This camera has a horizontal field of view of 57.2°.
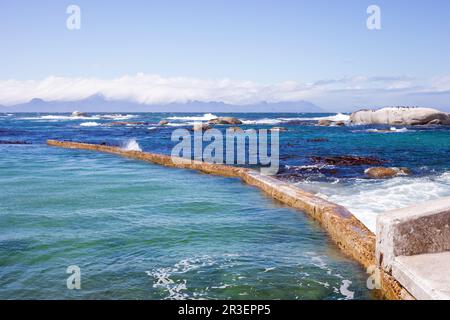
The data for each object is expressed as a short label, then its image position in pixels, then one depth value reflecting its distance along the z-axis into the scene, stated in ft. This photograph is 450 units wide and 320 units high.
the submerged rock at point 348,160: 67.72
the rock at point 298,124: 218.87
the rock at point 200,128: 172.26
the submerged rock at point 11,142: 108.64
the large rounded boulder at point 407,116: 179.01
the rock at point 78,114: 406.17
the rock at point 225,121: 222.77
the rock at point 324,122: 212.50
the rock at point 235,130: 157.28
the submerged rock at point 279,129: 170.48
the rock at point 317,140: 117.70
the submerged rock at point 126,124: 216.78
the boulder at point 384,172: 54.48
